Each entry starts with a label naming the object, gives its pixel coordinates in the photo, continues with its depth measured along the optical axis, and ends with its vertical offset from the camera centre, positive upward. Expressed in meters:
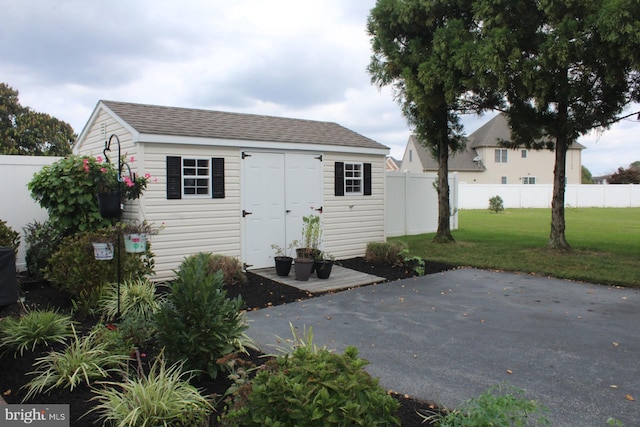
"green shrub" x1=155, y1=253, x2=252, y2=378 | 3.40 -0.87
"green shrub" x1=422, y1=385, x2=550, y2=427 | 2.22 -1.03
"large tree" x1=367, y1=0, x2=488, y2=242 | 10.45 +3.41
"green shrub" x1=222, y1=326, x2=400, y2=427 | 1.98 -0.86
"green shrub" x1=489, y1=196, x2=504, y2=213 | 24.30 +0.02
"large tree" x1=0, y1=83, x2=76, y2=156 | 23.27 +4.03
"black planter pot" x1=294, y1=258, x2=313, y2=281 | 7.82 -1.07
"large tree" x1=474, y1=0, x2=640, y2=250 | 8.36 +2.78
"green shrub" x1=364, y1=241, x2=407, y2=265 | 9.32 -0.98
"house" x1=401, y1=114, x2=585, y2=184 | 35.75 +3.32
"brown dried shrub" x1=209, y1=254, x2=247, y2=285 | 7.33 -1.01
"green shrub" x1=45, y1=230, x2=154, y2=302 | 5.62 -0.77
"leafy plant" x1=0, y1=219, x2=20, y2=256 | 6.57 -0.43
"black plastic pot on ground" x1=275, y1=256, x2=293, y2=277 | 8.11 -1.05
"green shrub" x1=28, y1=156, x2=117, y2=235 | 6.69 +0.22
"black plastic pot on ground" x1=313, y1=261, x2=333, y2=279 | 8.00 -1.11
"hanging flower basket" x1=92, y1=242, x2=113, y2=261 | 5.20 -0.51
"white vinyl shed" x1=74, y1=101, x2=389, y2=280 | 7.83 +0.53
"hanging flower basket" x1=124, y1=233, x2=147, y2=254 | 5.11 -0.40
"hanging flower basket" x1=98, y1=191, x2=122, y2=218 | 5.18 +0.03
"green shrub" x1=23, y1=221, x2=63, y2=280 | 7.16 -0.62
